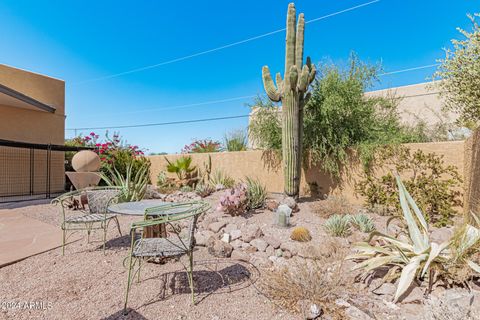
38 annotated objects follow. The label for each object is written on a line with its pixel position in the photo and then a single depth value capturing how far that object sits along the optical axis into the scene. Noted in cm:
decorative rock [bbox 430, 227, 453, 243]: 339
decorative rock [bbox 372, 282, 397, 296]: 236
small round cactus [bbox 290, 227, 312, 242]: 363
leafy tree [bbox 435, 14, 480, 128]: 513
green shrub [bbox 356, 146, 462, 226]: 451
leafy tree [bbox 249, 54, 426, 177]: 598
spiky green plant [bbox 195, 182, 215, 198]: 696
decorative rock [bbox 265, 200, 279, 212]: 511
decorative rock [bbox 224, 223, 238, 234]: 412
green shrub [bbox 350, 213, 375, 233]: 391
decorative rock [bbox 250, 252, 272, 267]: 319
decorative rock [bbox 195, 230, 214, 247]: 386
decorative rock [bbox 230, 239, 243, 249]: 367
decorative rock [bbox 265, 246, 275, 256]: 346
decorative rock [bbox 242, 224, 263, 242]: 378
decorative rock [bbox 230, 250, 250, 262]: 334
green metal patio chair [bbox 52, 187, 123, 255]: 362
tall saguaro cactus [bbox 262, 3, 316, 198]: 557
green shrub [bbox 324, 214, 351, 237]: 378
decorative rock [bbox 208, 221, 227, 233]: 421
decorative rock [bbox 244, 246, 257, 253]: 353
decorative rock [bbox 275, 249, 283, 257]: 342
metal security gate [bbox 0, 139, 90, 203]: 830
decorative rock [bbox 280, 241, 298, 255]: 340
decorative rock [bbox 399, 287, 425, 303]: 221
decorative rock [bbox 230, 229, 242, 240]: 388
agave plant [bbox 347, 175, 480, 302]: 230
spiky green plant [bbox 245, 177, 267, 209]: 524
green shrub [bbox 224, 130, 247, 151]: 933
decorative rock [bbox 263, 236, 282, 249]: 357
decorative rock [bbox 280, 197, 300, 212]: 509
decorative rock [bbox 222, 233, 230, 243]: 380
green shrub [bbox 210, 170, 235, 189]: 785
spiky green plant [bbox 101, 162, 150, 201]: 547
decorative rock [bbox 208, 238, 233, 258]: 343
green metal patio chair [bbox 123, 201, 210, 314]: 227
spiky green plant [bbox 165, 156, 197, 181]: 906
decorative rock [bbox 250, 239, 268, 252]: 355
